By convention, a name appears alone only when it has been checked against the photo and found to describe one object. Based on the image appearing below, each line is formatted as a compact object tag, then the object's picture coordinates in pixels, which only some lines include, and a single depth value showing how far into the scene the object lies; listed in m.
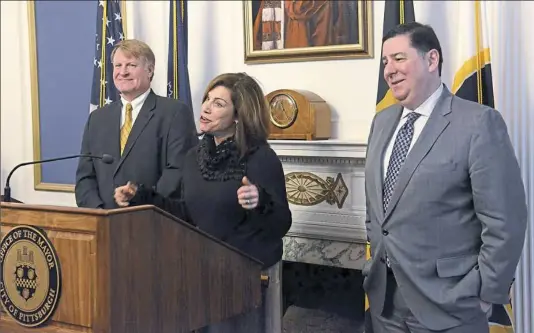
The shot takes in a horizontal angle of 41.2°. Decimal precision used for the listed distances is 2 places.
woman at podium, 2.62
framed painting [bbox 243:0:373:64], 4.37
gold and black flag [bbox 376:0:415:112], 3.73
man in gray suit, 2.20
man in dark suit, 3.00
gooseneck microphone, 2.46
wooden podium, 2.00
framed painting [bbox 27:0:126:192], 5.87
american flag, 4.84
